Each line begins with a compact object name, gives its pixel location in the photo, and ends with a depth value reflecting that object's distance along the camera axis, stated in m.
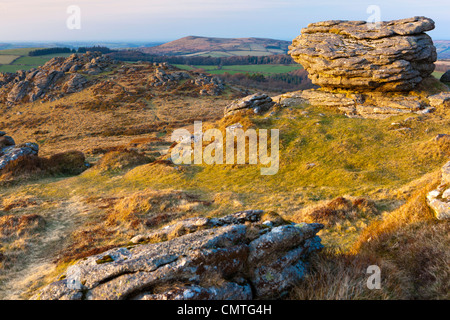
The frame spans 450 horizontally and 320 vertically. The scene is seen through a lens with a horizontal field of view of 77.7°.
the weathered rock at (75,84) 107.29
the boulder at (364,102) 28.84
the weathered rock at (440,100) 28.21
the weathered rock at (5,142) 35.12
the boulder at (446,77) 34.12
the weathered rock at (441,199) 8.48
